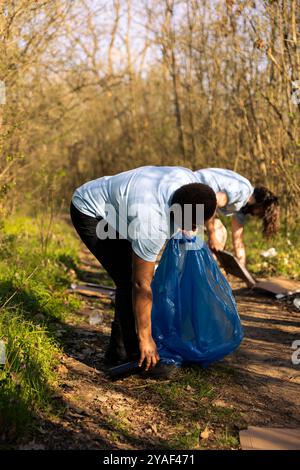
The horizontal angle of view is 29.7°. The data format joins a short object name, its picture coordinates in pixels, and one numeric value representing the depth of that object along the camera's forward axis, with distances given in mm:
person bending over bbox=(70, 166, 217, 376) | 2840
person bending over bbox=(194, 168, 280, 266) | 4746
